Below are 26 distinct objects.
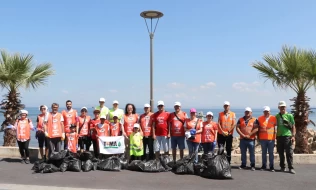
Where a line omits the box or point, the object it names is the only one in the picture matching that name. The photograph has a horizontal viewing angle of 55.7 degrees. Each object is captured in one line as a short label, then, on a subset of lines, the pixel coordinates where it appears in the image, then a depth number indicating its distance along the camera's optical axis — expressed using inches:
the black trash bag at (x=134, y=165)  320.5
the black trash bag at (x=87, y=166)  313.3
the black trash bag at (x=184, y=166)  305.9
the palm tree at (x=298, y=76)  392.2
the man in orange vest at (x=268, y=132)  327.3
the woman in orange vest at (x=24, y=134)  367.9
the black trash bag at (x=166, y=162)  323.0
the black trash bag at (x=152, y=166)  315.6
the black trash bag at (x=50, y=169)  304.4
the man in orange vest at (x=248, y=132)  331.6
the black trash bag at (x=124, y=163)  329.7
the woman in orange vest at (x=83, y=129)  364.8
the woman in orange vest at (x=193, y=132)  327.9
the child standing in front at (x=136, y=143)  346.9
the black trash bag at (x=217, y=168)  287.1
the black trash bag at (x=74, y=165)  311.7
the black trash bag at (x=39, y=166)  307.1
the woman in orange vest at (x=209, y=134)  332.8
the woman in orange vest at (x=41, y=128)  362.3
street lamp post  438.0
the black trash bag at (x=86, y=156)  332.8
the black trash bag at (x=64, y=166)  309.8
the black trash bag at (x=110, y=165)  319.3
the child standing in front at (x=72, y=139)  353.7
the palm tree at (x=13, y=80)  447.8
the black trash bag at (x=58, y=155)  316.2
